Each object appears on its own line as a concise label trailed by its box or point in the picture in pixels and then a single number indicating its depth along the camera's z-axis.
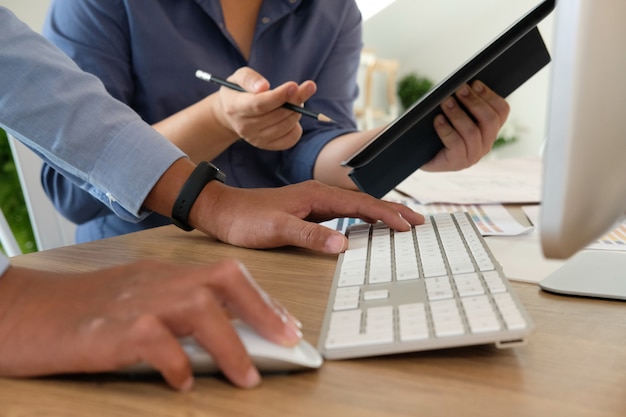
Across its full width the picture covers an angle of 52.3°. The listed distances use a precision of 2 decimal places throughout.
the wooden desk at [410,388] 0.32
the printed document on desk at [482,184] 0.95
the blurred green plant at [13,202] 1.71
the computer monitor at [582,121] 0.34
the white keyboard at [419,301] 0.36
